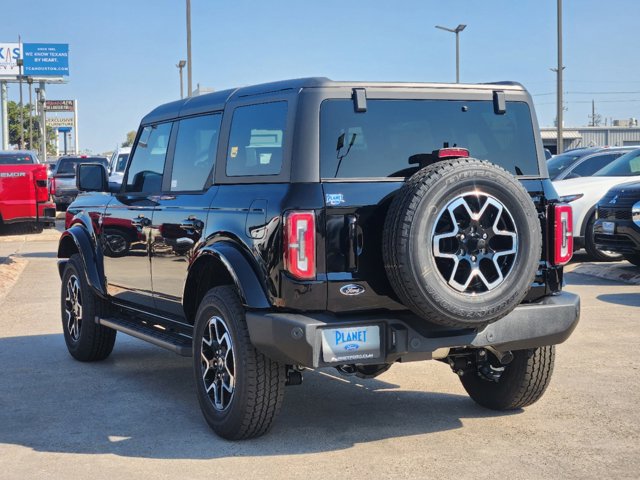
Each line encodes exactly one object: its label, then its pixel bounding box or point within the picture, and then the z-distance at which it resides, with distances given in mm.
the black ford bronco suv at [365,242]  5043
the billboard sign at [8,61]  116625
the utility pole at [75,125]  170375
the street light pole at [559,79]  29984
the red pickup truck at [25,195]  18844
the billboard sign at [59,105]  159750
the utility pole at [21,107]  62906
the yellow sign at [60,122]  173488
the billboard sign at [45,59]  112625
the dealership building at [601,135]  71500
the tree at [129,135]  139625
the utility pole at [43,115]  83812
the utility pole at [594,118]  142550
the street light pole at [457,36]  40688
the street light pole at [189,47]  33125
